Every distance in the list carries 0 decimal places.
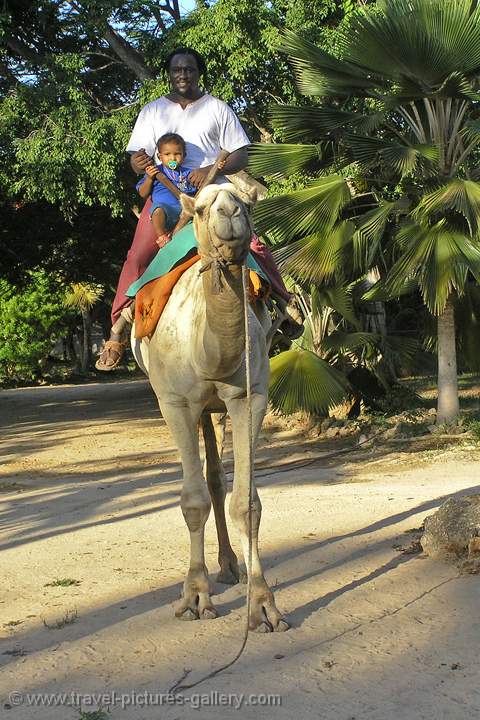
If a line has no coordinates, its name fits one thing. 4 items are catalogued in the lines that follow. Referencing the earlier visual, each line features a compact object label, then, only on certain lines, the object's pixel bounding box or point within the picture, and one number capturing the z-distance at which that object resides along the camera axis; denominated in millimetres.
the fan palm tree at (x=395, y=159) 11953
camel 4574
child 5930
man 6293
